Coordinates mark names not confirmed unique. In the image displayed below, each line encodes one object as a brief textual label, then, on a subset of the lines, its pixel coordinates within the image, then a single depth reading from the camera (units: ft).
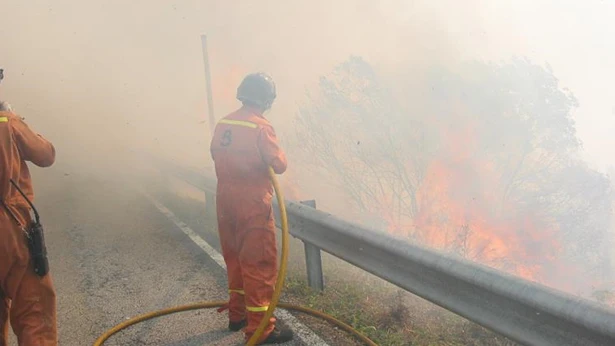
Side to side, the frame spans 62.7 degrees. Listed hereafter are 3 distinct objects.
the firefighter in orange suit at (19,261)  8.81
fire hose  10.75
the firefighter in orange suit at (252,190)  11.23
